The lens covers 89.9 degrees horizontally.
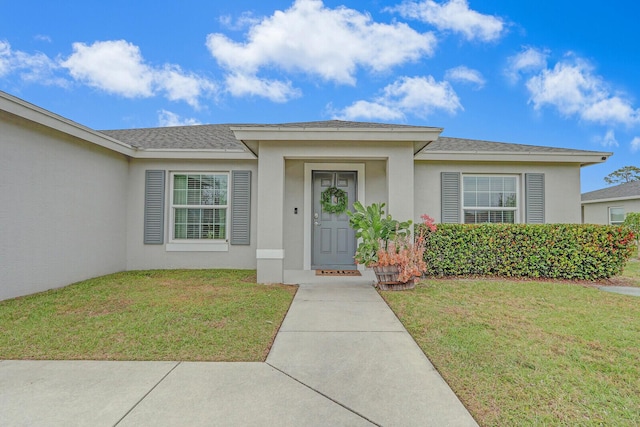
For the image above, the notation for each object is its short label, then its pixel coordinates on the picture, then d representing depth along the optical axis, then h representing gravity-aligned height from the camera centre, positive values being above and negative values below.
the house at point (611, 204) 14.40 +1.05
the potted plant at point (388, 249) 5.02 -0.42
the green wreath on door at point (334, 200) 6.96 +0.50
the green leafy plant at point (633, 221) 12.25 +0.17
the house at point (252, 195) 6.77 +0.61
